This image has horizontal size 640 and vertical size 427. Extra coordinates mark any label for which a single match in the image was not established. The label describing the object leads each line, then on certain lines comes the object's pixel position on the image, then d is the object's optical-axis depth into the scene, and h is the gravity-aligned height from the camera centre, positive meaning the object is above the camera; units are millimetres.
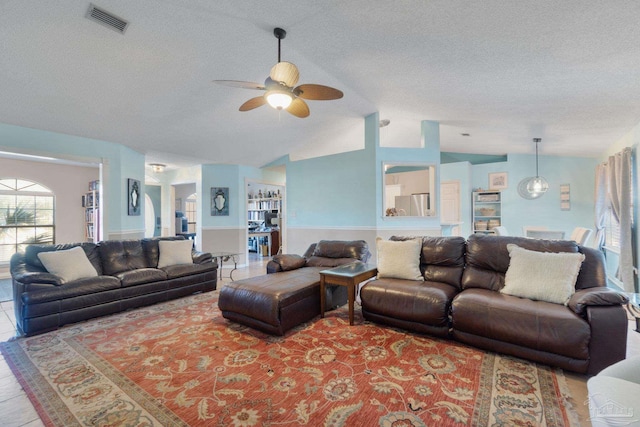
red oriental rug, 1614 -1163
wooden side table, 2867 -684
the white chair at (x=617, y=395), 893 -653
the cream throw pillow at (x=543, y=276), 2289 -559
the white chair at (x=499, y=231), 5251 -378
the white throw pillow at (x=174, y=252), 4168 -566
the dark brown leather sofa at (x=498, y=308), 1903 -778
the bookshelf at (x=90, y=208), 6227 +190
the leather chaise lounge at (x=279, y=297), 2629 -845
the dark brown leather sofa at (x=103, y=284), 2797 -805
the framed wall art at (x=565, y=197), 6500 +303
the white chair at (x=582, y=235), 4142 -390
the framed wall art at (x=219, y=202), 6569 +294
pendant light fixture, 6234 +563
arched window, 5719 +42
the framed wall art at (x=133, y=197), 5180 +356
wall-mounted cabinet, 7152 +1
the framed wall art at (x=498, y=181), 7025 +766
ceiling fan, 2531 +1189
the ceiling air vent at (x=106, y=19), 2406 +1754
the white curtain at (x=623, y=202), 3883 +101
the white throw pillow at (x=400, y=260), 3070 -533
